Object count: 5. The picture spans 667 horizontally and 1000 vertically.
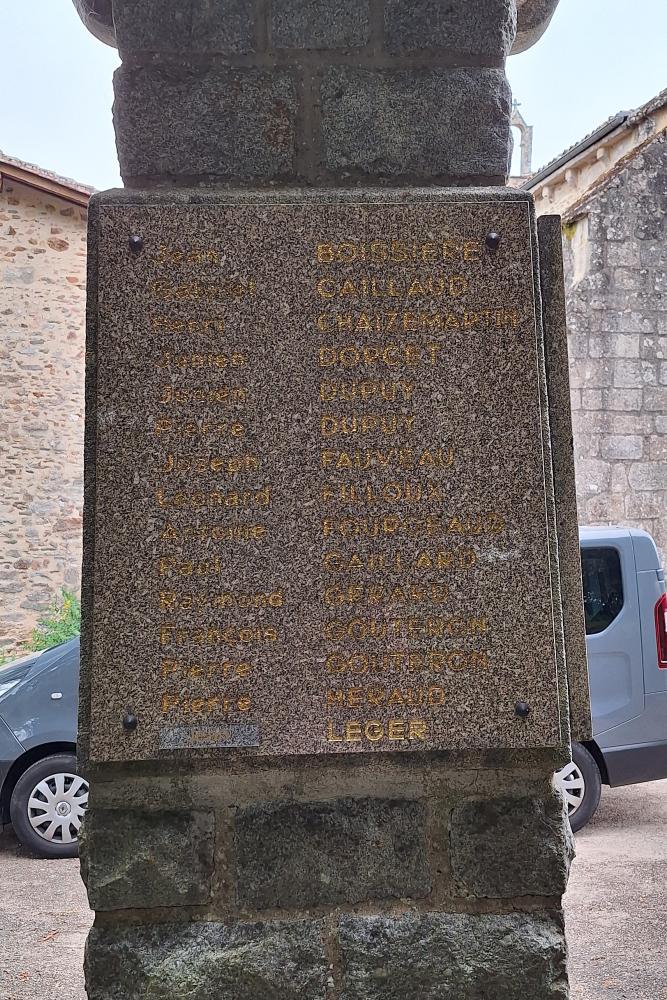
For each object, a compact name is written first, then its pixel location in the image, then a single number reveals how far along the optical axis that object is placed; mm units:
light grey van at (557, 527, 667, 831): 5871
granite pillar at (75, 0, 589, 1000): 2088
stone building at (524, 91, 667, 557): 9641
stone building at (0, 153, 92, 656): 13023
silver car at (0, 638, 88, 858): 5500
